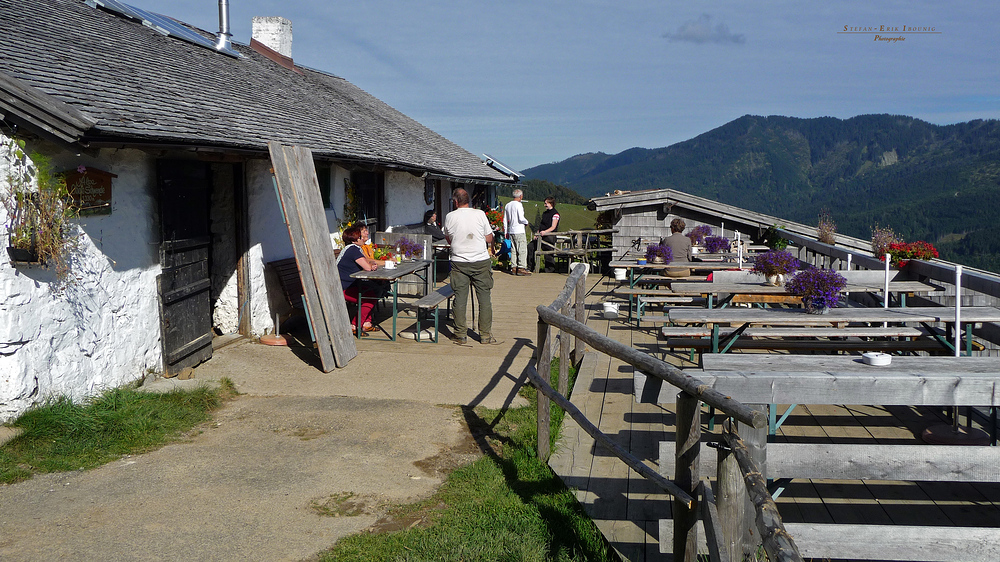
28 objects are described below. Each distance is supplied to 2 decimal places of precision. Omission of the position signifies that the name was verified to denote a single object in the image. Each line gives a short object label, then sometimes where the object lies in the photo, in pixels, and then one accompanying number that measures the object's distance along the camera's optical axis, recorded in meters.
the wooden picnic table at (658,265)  9.60
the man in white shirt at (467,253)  8.05
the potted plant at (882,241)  8.48
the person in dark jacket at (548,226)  16.72
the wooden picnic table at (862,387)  3.38
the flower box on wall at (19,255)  4.92
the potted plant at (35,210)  4.91
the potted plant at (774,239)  15.06
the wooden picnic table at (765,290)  6.69
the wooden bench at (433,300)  8.32
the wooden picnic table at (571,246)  16.52
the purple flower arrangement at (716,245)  12.11
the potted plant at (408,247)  10.55
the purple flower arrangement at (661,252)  9.84
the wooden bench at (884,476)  3.12
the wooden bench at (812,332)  6.20
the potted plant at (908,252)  7.87
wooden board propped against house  7.11
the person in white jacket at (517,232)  15.43
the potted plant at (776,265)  7.09
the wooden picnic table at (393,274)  8.45
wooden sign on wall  5.46
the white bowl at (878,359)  3.87
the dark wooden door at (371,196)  11.45
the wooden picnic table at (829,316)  5.36
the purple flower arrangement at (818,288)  5.79
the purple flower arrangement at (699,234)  14.76
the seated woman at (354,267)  8.67
